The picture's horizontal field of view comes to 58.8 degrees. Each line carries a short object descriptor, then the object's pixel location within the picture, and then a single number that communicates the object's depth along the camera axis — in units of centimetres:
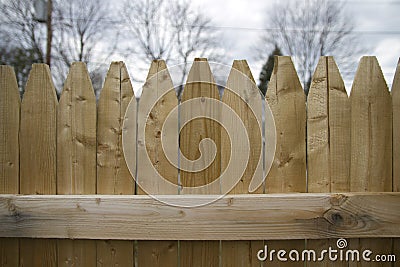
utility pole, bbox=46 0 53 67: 505
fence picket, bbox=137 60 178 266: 154
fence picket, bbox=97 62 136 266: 155
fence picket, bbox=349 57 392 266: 154
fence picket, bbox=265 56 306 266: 153
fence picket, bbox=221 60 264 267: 153
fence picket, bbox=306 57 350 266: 153
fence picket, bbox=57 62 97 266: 157
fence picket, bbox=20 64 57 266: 159
